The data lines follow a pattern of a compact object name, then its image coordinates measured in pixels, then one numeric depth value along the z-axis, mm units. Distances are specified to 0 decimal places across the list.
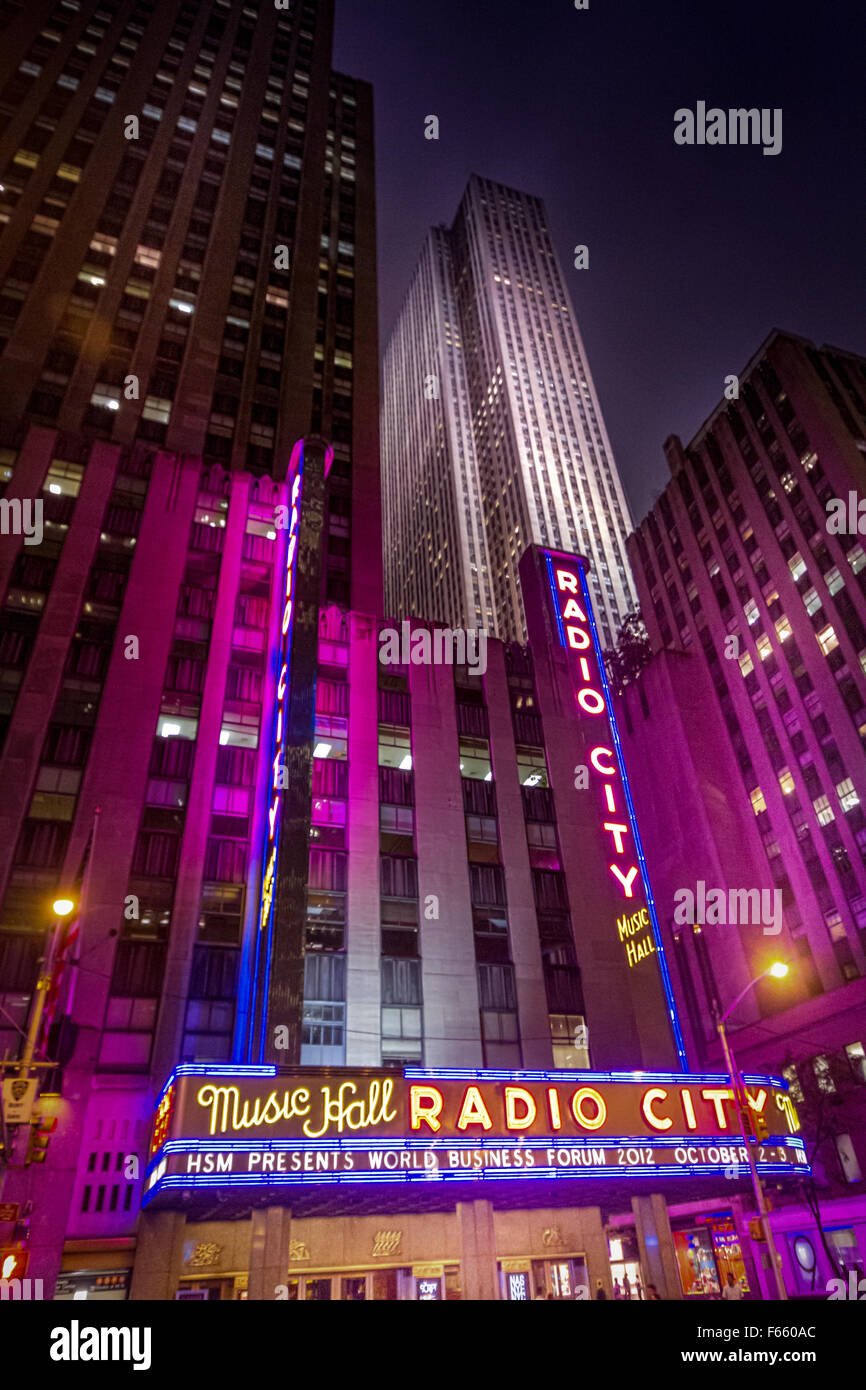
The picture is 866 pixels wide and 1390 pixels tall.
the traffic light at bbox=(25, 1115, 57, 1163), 18656
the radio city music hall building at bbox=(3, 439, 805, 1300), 25500
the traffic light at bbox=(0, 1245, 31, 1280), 17766
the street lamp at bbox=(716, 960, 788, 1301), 19500
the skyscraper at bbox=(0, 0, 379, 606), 59281
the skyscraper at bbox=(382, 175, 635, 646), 134375
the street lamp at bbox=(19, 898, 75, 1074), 19203
